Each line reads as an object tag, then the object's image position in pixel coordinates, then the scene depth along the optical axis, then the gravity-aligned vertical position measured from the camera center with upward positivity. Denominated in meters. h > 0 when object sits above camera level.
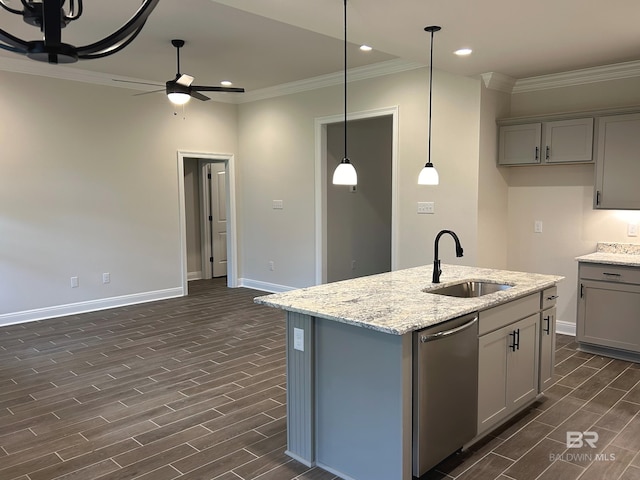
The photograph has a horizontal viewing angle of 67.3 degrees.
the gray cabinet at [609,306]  4.14 -0.96
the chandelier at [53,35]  0.71 +0.25
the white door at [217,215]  8.48 -0.27
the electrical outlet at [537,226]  5.14 -0.30
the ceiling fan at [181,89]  4.66 +1.11
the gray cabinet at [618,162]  4.28 +0.32
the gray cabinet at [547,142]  4.54 +0.55
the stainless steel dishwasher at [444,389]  2.28 -0.96
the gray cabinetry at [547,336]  3.29 -0.96
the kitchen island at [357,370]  2.23 -0.85
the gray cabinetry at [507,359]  2.74 -0.98
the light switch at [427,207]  5.21 -0.09
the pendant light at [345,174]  3.06 +0.16
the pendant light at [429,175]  3.47 +0.17
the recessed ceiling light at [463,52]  3.94 +1.22
